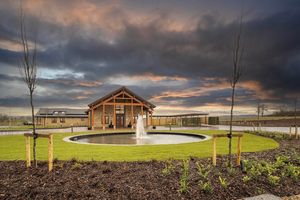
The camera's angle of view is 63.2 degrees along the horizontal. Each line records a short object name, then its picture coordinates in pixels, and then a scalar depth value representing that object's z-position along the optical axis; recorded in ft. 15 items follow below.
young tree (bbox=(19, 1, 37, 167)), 24.99
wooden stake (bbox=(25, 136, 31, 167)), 23.02
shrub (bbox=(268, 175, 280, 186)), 20.79
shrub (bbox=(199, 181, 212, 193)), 18.39
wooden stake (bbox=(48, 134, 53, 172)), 21.96
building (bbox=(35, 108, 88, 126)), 158.81
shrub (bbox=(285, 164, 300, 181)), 22.62
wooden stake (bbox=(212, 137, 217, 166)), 24.59
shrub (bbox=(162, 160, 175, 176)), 20.88
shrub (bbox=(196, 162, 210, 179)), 20.39
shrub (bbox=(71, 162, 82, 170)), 22.24
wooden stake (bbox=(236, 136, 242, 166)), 25.25
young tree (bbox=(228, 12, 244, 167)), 26.71
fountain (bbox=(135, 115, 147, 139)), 79.28
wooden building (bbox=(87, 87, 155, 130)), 109.91
